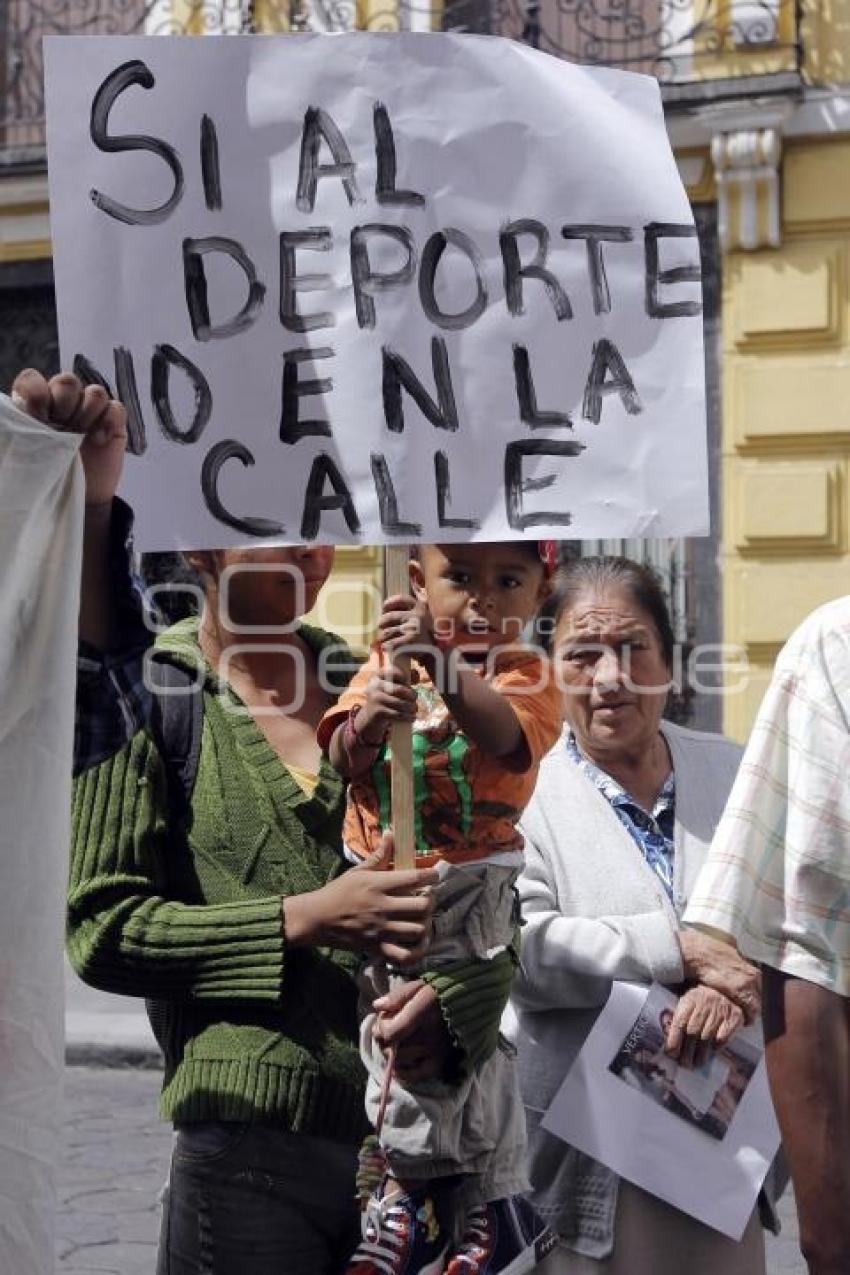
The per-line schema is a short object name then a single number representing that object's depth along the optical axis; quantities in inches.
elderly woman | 125.4
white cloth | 91.0
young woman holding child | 103.7
